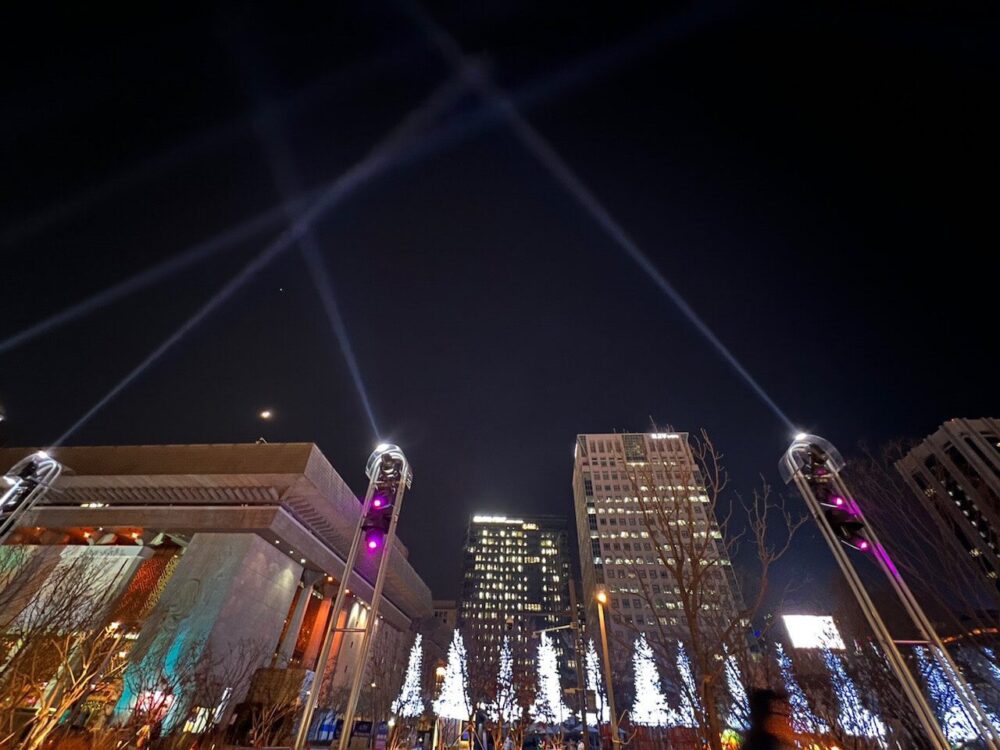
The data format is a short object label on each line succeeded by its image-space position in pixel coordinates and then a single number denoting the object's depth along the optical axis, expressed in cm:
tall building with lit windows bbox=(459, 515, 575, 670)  12975
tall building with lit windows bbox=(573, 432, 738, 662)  7756
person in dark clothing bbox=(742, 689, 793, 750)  431
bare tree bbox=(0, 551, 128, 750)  1316
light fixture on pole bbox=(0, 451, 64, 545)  1335
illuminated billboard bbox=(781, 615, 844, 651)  2253
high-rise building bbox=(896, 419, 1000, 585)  1446
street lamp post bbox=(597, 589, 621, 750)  1141
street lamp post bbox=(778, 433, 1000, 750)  702
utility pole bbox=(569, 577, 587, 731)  1661
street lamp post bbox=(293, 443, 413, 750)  703
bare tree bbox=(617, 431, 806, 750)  769
